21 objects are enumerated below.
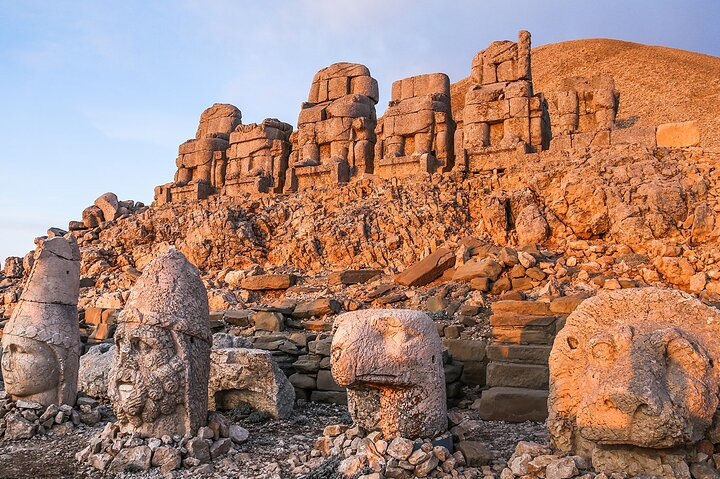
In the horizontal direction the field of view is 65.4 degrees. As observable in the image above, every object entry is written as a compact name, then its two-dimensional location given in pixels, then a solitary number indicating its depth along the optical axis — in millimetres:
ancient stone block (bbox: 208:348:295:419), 6148
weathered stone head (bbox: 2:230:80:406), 5926
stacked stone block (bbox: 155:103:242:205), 18609
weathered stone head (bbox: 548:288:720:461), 3314
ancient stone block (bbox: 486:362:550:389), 6004
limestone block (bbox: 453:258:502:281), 9234
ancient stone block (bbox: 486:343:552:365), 6328
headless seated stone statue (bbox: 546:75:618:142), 19531
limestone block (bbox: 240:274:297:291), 11109
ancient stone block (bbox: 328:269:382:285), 10703
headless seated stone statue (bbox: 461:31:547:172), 13531
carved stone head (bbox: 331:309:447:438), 4379
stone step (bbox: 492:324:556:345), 6703
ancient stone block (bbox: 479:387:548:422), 5562
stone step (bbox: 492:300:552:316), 7133
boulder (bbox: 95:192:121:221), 18344
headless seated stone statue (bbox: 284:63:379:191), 16047
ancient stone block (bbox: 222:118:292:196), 17356
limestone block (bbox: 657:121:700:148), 11523
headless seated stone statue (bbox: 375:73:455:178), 14758
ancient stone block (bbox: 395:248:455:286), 9906
